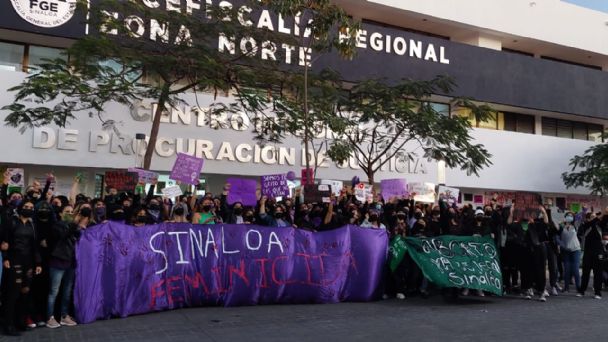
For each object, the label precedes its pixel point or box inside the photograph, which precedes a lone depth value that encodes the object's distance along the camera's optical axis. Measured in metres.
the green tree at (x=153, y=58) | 13.12
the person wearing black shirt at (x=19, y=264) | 6.96
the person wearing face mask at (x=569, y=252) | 11.65
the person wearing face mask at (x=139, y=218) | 8.57
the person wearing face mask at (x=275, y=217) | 10.30
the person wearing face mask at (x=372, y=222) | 10.98
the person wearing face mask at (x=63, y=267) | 7.38
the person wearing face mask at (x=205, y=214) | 9.63
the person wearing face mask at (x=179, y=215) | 9.19
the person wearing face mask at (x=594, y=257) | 10.98
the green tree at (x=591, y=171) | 24.69
